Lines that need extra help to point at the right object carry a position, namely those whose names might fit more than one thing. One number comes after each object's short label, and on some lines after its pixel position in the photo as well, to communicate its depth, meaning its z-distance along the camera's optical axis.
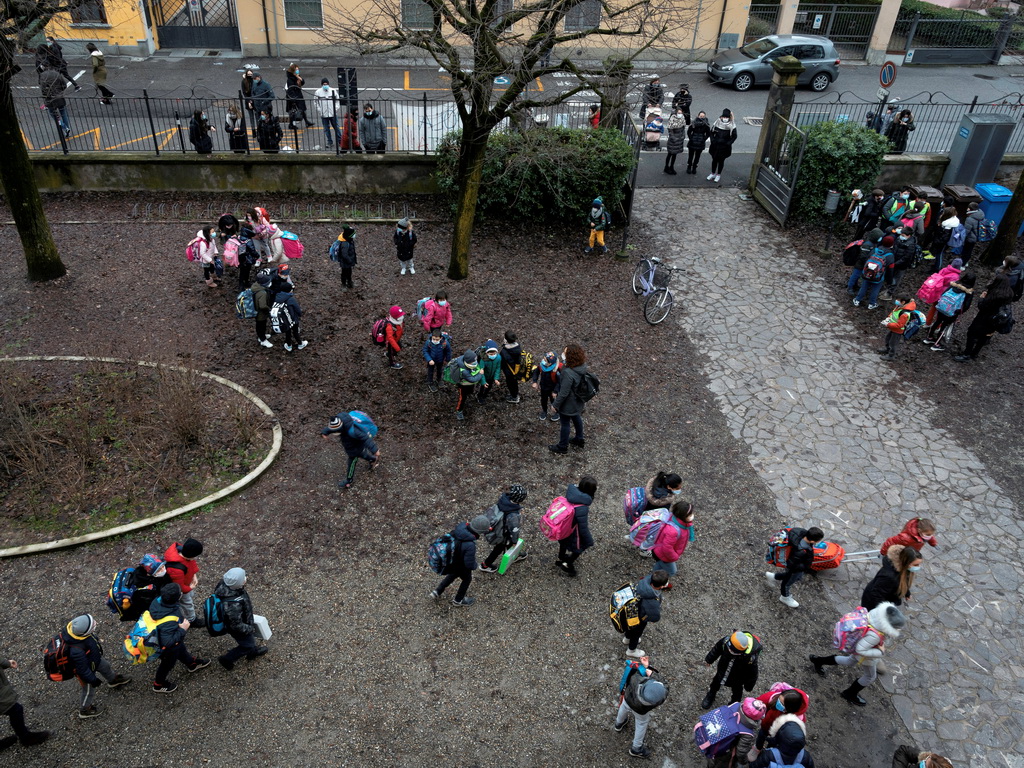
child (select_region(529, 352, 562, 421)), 10.91
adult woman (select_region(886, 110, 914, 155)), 17.92
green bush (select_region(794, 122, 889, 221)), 16.45
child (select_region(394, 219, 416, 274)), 13.93
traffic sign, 17.19
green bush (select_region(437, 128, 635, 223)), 15.93
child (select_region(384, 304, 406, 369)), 11.63
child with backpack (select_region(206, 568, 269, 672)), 7.32
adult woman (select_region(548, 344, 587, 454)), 10.16
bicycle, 13.69
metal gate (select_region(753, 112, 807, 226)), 16.83
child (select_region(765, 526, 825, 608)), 8.40
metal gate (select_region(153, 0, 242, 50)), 28.00
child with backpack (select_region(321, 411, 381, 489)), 9.48
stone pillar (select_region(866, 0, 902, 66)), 29.73
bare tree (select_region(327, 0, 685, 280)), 11.95
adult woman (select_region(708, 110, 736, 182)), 17.98
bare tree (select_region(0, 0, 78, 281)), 11.70
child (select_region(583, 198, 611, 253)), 15.31
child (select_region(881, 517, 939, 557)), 8.30
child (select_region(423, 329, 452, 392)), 11.45
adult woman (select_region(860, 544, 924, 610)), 7.77
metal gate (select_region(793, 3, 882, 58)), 29.91
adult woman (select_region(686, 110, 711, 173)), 18.62
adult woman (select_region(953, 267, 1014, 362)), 12.48
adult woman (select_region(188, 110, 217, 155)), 16.62
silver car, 26.03
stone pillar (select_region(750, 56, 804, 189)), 17.09
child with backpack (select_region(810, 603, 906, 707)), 7.39
